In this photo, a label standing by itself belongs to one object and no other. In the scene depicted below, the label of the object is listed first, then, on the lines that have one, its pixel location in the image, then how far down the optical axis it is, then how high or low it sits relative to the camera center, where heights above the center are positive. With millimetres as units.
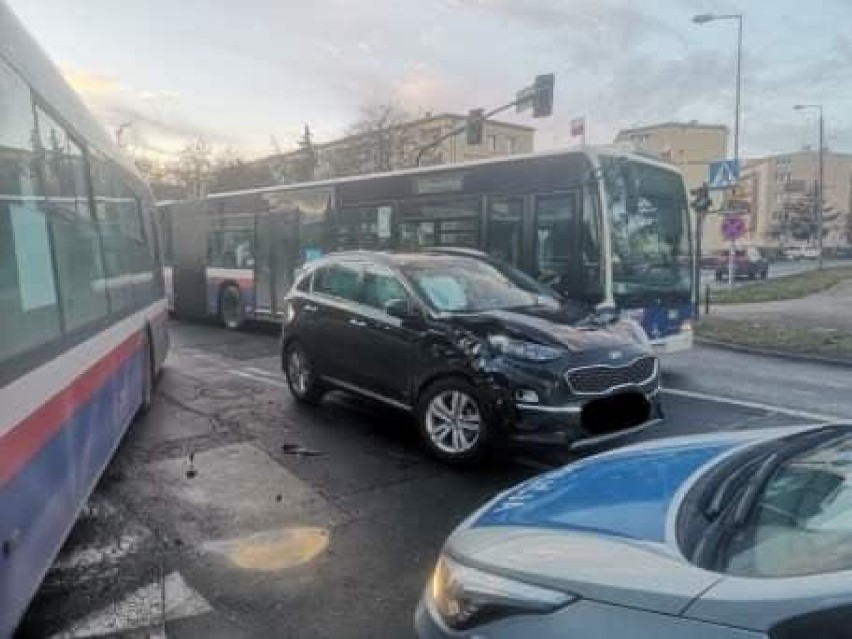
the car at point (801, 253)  66625 -4182
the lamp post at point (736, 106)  21903 +4537
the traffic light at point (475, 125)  21266 +2895
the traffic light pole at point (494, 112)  18719 +3081
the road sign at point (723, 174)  15312 +830
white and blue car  1612 -906
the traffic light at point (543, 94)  17766 +3129
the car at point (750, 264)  36312 -2709
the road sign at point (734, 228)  19078 -429
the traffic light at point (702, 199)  13633 +281
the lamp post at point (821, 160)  42516 +2996
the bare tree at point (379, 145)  43094 +5050
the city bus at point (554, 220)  8680 +16
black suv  5184 -1052
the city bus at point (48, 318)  2771 -400
